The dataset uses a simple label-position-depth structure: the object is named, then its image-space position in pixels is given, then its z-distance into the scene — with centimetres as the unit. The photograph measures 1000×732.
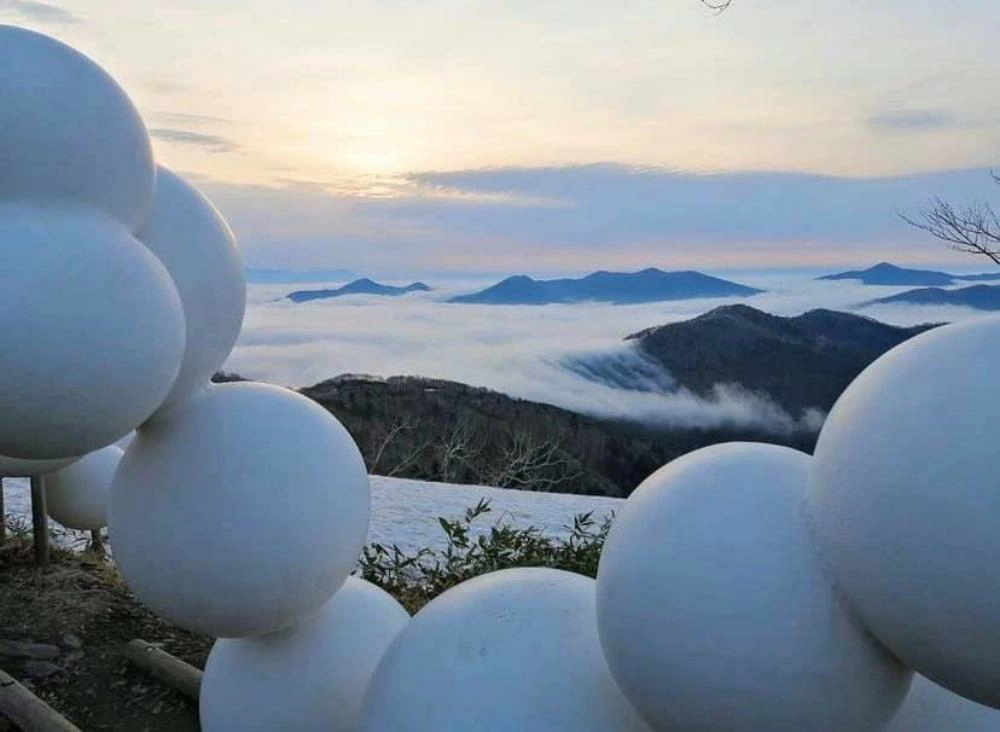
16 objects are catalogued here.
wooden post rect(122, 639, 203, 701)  286
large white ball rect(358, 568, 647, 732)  134
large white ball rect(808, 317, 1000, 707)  93
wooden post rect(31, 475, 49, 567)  381
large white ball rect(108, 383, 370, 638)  161
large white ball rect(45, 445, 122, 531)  405
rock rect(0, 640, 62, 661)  319
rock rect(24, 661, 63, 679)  312
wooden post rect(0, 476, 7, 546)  417
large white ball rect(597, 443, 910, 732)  107
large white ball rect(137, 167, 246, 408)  154
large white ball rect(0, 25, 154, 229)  126
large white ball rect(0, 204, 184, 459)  120
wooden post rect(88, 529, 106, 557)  438
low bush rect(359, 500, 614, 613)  381
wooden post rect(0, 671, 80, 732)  229
